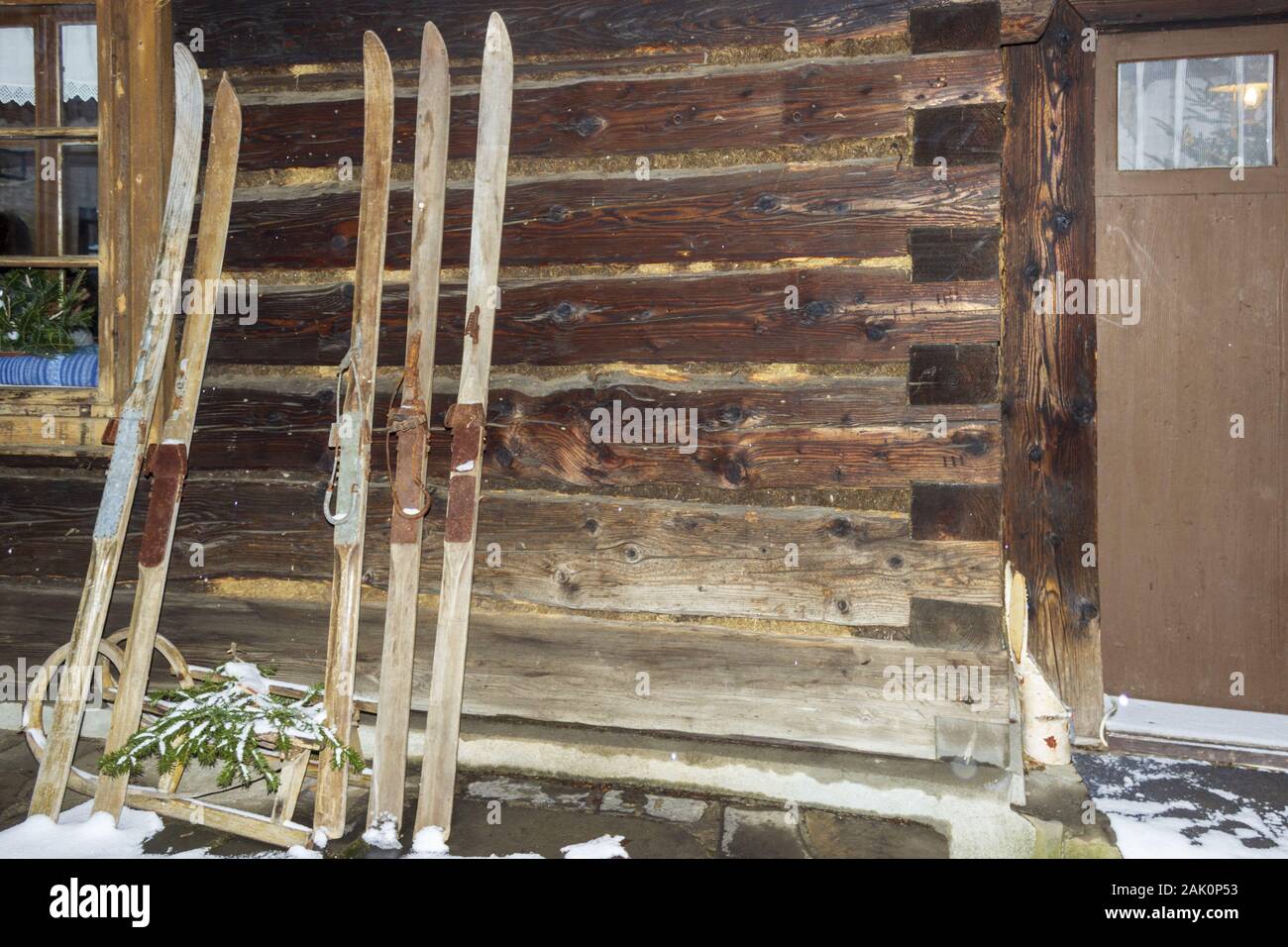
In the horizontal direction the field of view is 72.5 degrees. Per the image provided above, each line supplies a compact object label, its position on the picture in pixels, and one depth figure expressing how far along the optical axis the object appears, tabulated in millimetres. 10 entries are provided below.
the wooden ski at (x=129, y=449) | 2900
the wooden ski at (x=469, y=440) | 2723
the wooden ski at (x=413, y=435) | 2791
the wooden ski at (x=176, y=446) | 2910
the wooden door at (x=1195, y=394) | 3340
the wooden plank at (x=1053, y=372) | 3275
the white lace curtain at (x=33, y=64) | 3609
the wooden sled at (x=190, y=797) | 2713
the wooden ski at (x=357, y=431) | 2816
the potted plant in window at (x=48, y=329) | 3516
